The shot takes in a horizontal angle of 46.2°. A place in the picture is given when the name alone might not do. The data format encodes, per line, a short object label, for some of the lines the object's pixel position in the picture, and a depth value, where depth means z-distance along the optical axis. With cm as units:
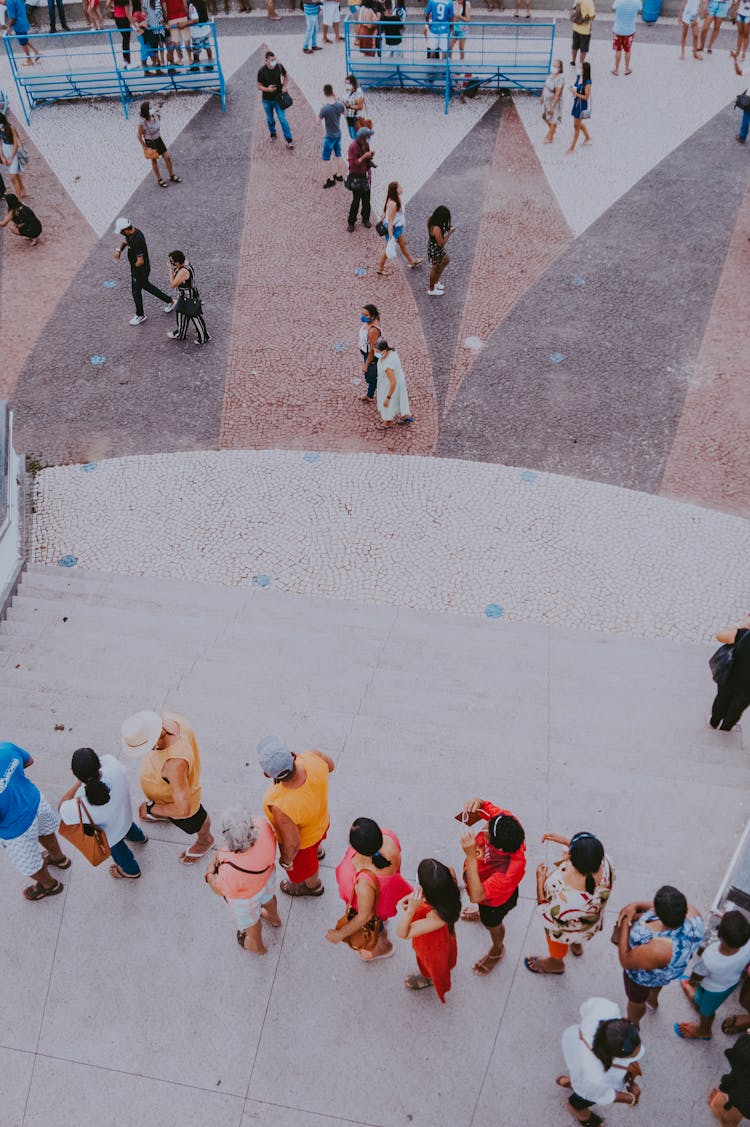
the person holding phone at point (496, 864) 391
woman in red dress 376
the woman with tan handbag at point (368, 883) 388
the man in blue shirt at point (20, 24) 1575
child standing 372
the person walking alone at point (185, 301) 966
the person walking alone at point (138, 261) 970
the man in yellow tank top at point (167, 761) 436
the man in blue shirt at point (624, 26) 1423
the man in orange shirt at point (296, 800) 417
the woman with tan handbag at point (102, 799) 426
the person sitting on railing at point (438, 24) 1489
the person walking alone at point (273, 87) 1320
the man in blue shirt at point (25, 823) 449
